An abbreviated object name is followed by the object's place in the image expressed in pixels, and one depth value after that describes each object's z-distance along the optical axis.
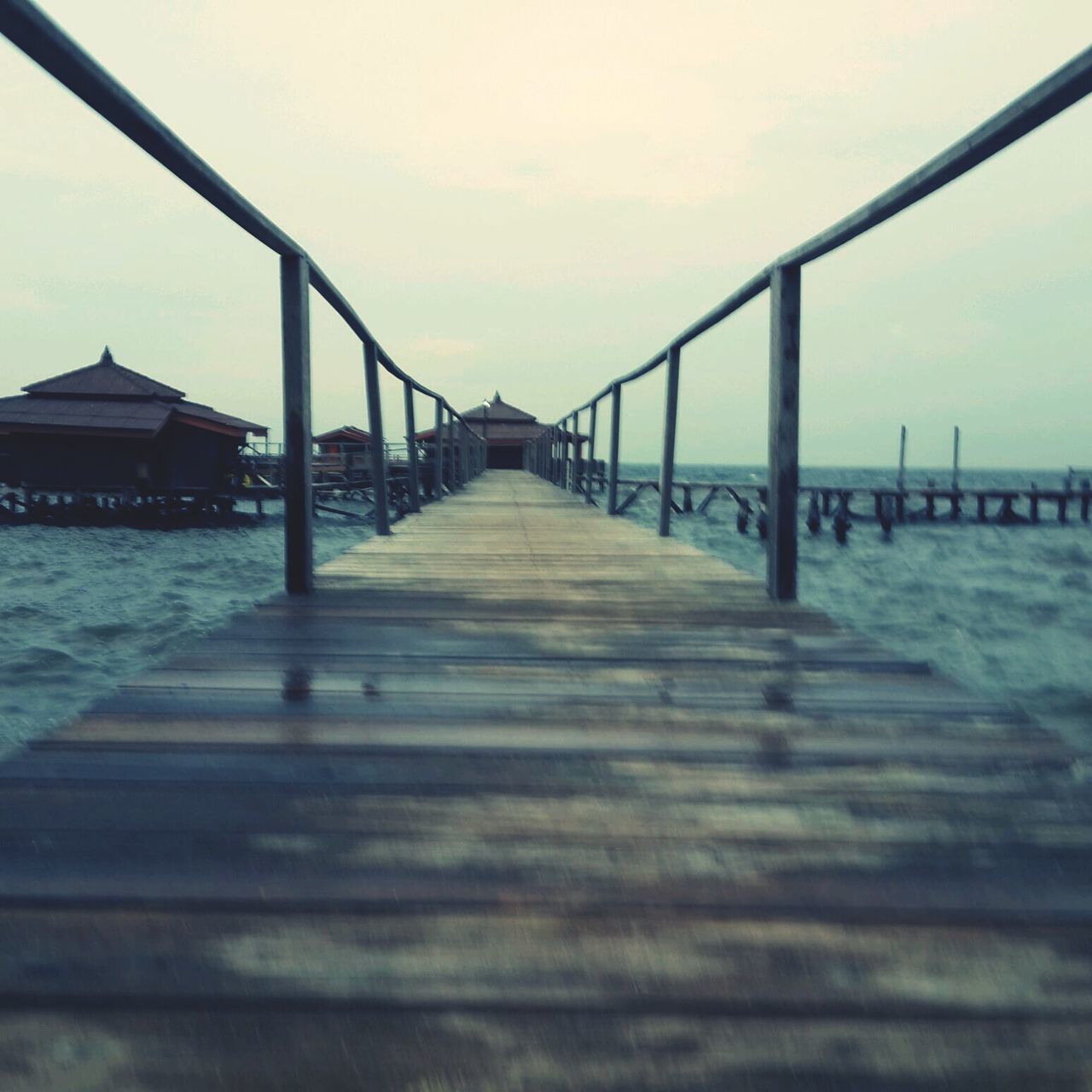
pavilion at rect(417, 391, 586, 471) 37.59
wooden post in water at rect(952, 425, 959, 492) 45.28
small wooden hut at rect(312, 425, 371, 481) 27.04
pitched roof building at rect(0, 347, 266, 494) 22.36
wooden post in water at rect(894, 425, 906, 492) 38.85
